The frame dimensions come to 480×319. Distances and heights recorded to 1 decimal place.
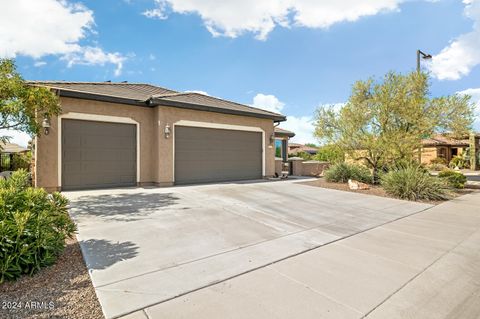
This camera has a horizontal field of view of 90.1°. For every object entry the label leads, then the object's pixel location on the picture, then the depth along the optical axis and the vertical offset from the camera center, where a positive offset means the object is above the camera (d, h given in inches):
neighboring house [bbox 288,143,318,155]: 1202.4 +59.2
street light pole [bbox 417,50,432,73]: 493.3 +220.7
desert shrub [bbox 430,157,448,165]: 1035.9 -9.0
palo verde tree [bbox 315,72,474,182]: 413.7 +74.2
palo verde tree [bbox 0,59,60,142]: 200.5 +54.0
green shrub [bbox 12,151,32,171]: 541.3 -0.7
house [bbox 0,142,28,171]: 572.1 +12.2
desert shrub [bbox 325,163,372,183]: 477.4 -29.4
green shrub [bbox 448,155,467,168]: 1042.7 -18.3
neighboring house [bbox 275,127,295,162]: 749.8 +61.8
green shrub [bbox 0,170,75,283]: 104.1 -33.6
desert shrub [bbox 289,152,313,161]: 852.7 +17.6
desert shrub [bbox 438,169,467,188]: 449.8 -40.1
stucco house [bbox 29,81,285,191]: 335.6 +35.4
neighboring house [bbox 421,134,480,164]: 1089.6 +52.2
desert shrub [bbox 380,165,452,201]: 339.9 -38.8
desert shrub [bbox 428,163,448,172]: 834.9 -32.3
